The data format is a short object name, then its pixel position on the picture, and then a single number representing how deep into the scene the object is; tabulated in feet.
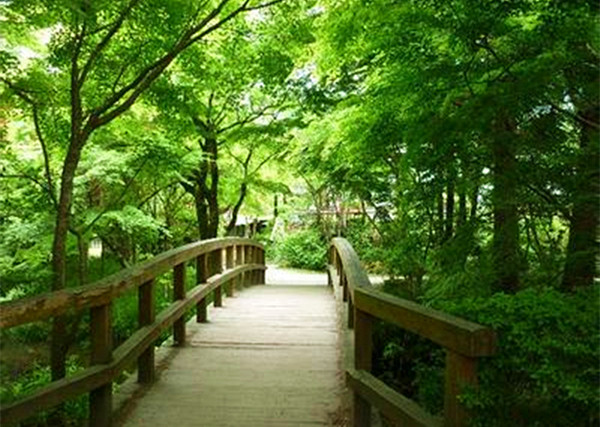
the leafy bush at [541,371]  7.36
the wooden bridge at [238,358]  8.64
